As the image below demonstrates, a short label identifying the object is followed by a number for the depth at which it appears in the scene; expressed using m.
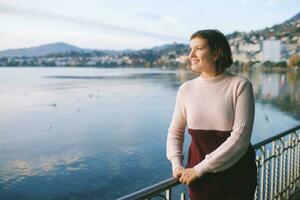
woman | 1.63
